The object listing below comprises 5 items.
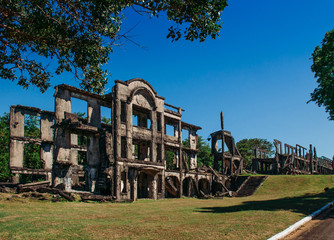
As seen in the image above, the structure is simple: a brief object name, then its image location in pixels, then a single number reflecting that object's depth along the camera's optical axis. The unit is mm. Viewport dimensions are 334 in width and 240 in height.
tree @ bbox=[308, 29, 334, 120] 19688
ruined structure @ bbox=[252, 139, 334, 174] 50094
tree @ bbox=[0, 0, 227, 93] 9328
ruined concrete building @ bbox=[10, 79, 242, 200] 26906
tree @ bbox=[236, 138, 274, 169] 67125
